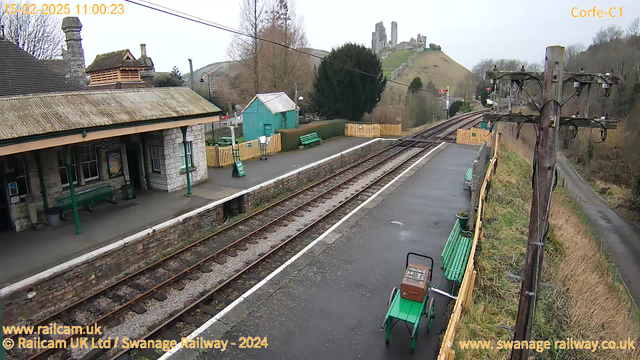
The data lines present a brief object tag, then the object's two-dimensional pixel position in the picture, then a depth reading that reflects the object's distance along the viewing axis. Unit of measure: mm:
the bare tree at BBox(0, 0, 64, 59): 29534
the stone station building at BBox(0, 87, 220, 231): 10273
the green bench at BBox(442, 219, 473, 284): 7984
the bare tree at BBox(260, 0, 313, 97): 35156
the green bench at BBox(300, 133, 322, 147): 25720
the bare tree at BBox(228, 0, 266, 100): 33219
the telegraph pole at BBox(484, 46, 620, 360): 4410
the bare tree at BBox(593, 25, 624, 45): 62097
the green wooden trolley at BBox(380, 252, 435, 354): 6296
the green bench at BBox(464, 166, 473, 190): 16625
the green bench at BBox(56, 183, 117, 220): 11820
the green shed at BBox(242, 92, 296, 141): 25609
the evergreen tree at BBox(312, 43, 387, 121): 32656
